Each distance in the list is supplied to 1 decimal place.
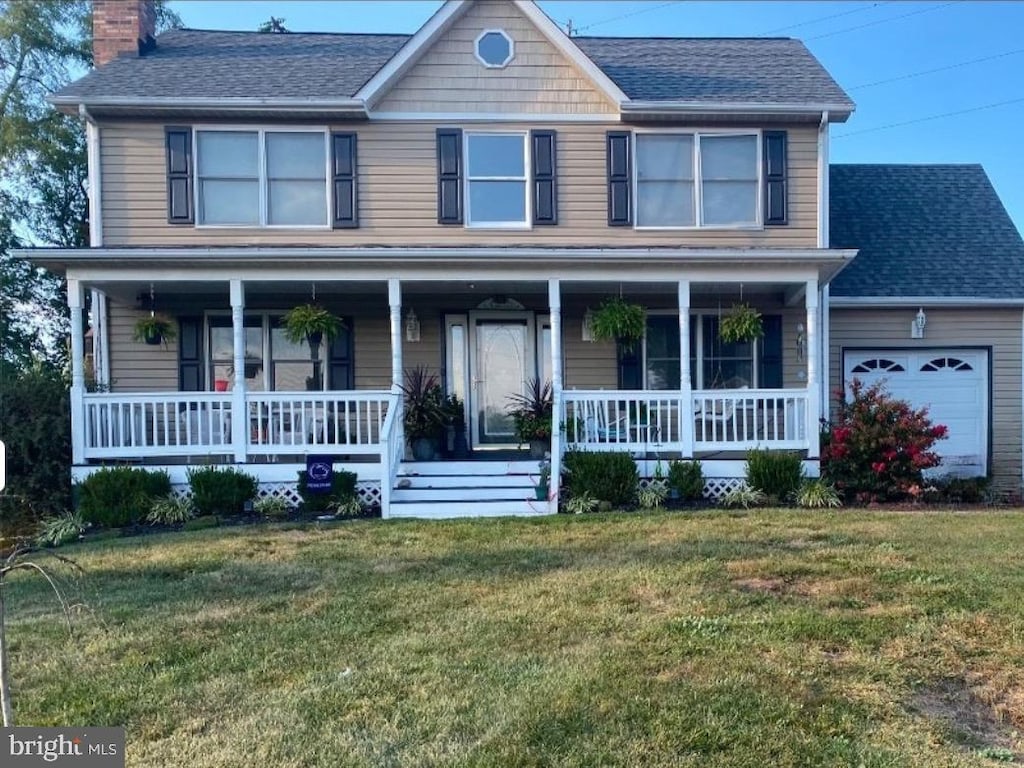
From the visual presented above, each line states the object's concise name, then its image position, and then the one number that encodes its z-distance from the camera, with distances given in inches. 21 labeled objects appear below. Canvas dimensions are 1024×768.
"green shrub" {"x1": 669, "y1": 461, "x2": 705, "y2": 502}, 348.2
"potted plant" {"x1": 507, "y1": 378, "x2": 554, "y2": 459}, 382.9
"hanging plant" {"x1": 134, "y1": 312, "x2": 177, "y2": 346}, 376.2
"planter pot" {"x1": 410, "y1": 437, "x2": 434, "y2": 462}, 393.1
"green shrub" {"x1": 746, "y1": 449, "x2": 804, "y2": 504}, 349.1
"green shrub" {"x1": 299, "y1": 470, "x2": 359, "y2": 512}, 344.8
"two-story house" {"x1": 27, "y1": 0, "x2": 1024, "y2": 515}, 360.5
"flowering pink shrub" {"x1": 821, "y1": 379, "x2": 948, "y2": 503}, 350.0
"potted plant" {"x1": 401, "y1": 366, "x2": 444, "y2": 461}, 389.7
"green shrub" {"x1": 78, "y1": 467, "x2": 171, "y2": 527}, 329.4
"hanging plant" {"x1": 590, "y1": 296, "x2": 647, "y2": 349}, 373.1
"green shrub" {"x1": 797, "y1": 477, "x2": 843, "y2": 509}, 340.8
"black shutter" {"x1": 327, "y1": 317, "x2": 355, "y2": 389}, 428.1
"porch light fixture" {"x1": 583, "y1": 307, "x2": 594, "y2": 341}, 409.1
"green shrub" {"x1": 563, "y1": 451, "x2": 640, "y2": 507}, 337.1
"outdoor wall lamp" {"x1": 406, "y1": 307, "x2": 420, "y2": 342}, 425.1
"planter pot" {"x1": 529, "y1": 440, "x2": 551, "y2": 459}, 385.1
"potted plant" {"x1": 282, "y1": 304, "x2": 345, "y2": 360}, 364.8
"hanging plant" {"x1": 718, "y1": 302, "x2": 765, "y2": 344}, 373.1
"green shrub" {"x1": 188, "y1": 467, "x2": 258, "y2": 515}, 337.7
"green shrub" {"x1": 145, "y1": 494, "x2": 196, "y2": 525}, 331.3
